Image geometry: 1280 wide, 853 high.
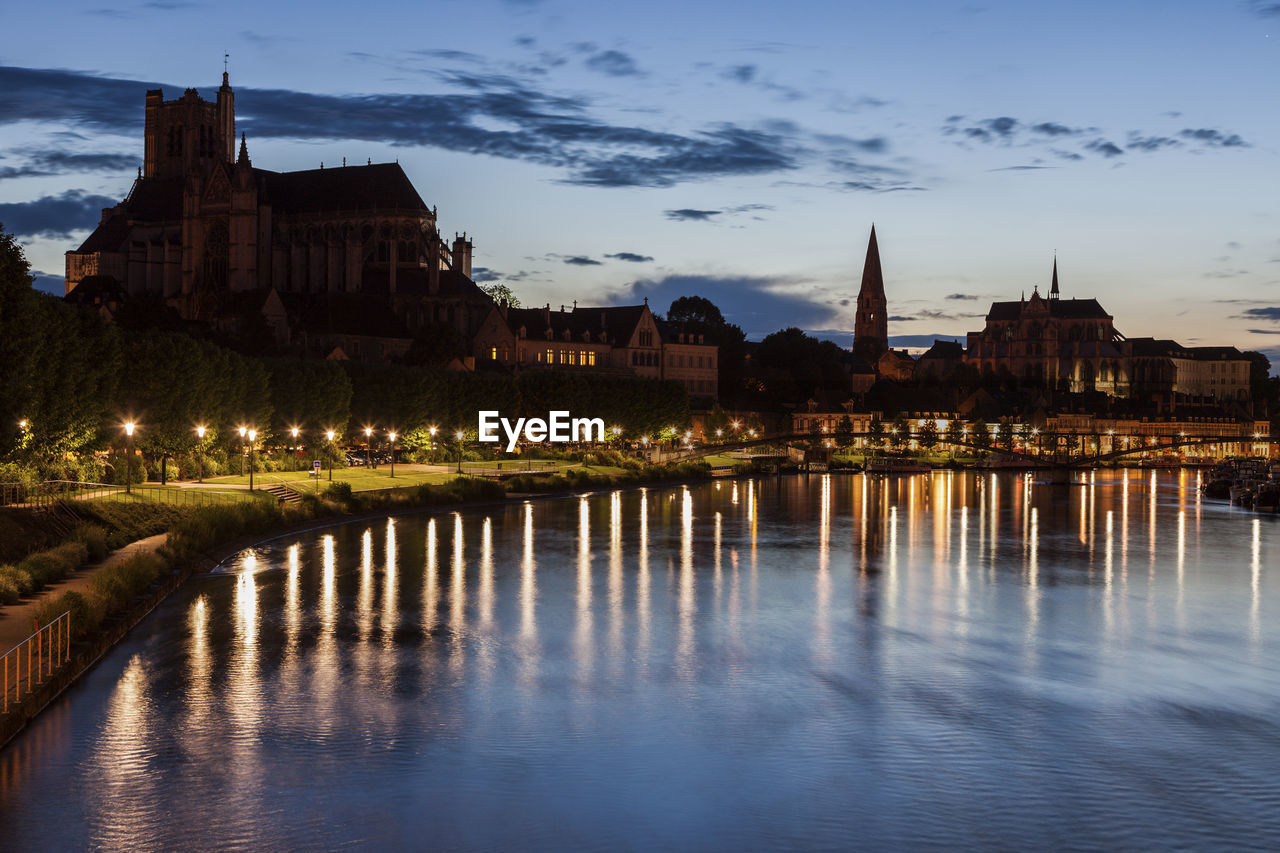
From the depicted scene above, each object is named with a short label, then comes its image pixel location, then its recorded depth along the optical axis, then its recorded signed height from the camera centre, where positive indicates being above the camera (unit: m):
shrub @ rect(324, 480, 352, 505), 70.56 -3.88
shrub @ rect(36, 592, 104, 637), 30.77 -4.61
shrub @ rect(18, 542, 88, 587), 35.28 -4.03
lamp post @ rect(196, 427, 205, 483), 68.73 -1.37
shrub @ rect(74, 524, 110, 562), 41.69 -3.85
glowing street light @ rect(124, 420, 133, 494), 56.19 -1.69
